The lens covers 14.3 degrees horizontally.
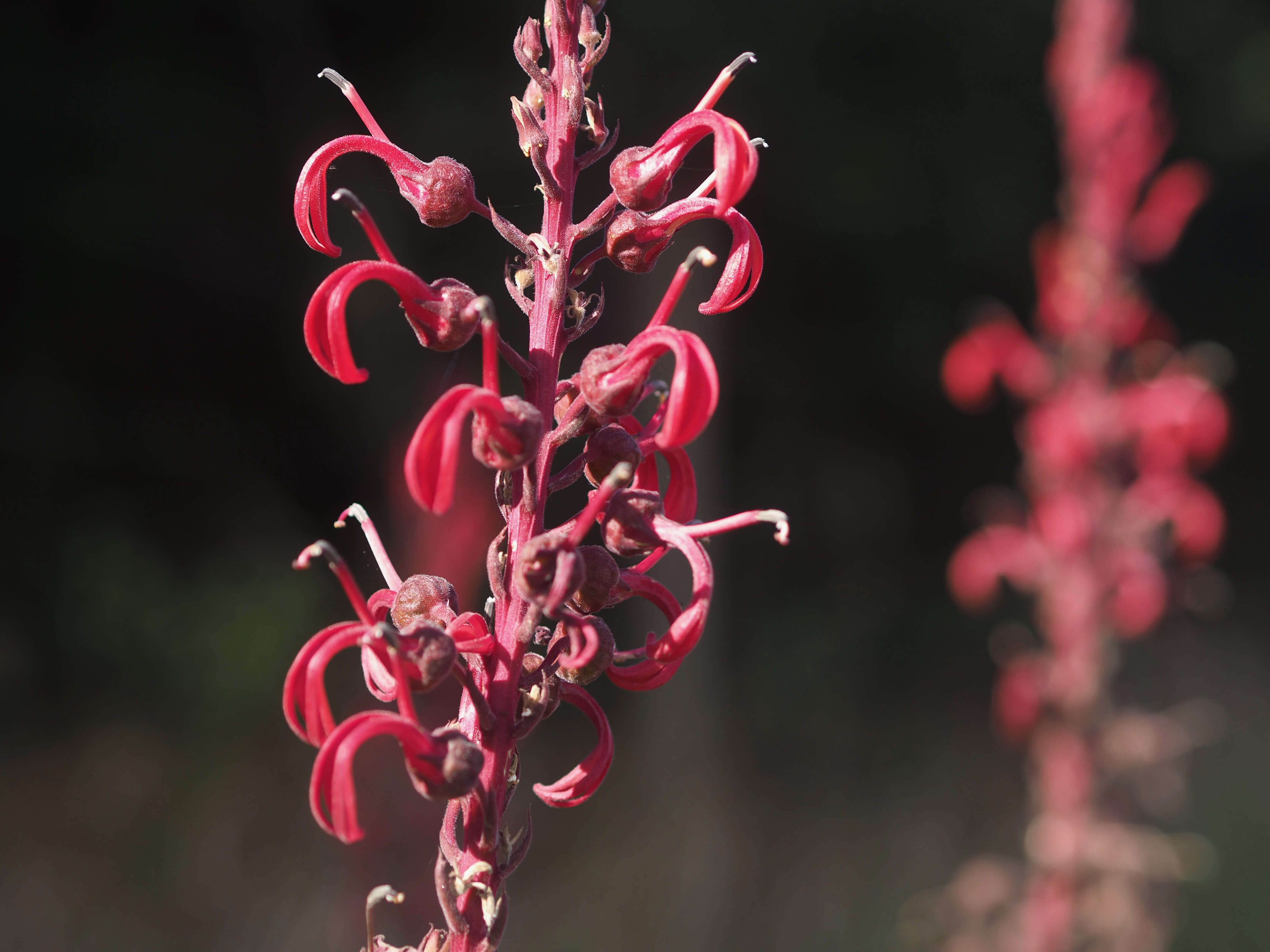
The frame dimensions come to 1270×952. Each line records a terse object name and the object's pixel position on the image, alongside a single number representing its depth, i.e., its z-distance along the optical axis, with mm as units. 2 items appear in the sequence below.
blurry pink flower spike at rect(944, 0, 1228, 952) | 1248
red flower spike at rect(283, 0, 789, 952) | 760
